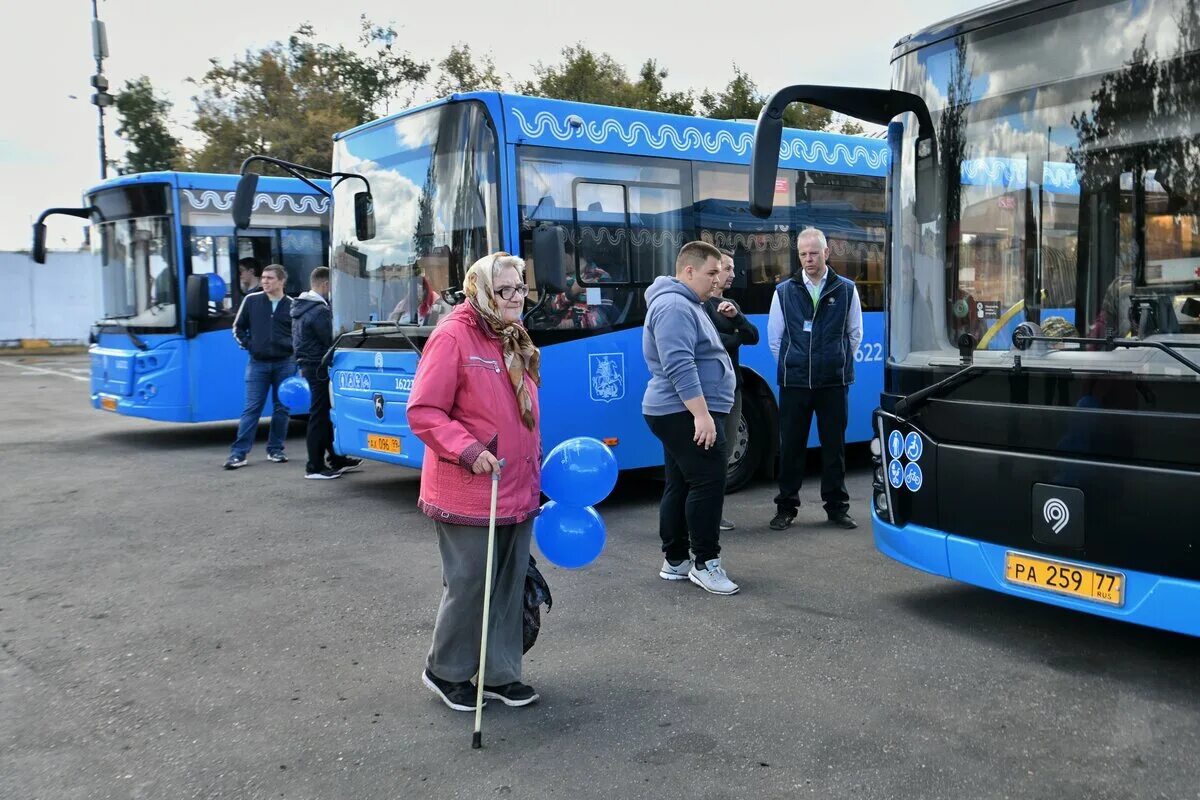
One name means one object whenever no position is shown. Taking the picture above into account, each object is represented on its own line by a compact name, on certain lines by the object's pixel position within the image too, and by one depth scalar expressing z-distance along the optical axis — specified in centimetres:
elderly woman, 407
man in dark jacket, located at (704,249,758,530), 705
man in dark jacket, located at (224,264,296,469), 1075
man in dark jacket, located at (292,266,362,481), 995
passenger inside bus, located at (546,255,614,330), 775
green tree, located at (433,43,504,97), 3194
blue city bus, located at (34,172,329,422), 1199
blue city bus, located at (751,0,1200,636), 432
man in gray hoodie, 566
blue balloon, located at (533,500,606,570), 437
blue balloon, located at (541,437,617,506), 429
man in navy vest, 727
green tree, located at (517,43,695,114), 3194
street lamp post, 2711
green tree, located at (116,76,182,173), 3944
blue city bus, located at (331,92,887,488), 755
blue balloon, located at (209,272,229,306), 1184
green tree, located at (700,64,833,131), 3148
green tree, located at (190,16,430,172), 2900
